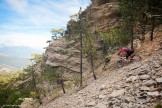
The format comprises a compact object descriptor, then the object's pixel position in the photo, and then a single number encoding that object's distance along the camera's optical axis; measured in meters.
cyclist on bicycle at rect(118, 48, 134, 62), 18.12
